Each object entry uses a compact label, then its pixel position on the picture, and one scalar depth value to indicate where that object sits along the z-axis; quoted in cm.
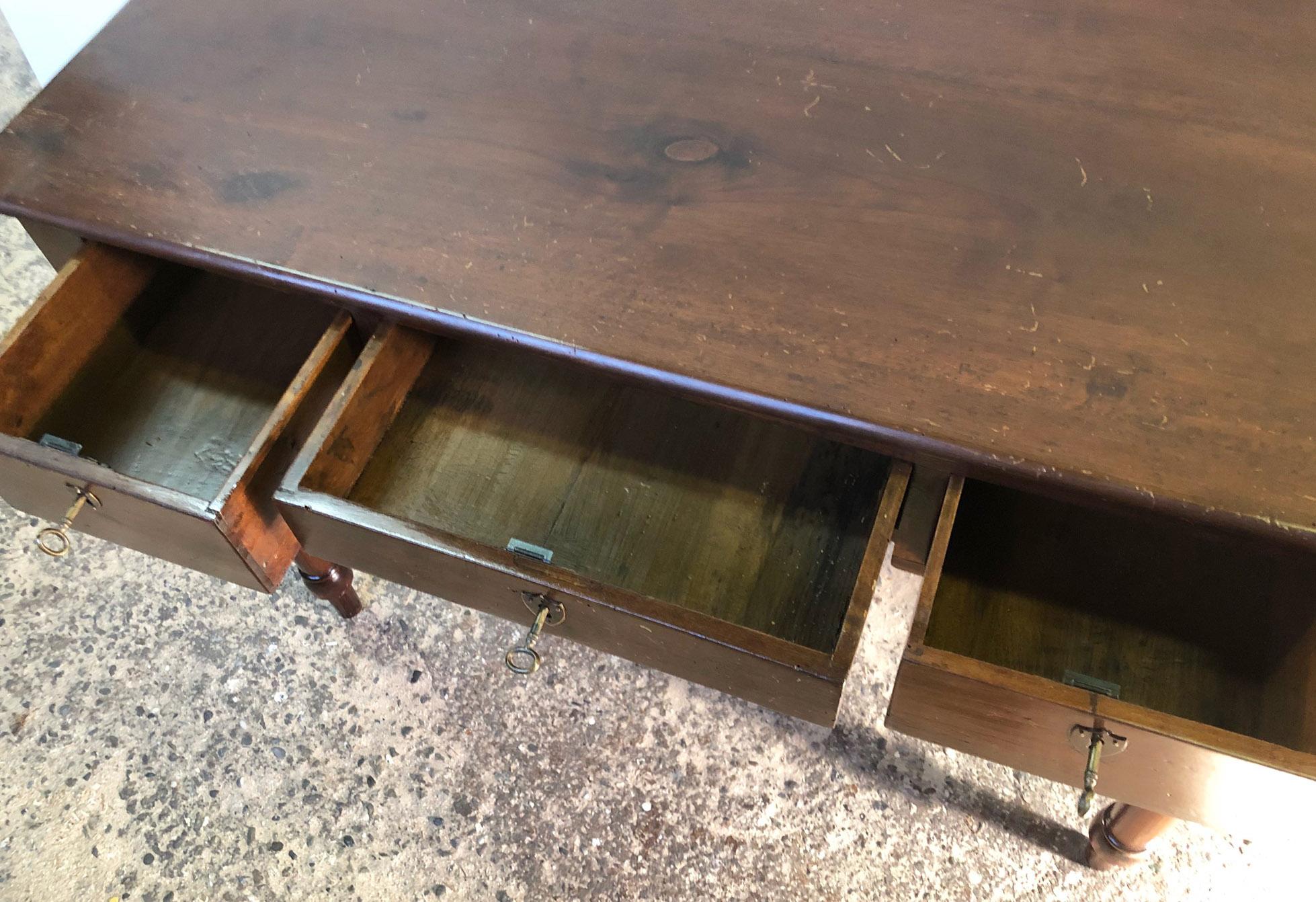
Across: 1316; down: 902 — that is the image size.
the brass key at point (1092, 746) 64
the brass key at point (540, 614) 72
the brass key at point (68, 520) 75
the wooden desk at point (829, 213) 65
